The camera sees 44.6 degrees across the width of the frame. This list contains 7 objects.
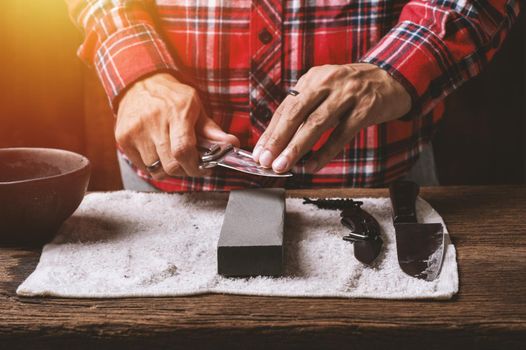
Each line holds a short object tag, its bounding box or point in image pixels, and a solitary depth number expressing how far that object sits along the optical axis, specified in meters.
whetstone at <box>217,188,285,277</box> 0.69
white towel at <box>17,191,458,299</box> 0.67
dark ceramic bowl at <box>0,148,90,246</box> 0.76
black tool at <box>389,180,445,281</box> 0.71
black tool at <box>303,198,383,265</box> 0.75
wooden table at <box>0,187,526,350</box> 0.60
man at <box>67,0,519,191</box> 0.93
